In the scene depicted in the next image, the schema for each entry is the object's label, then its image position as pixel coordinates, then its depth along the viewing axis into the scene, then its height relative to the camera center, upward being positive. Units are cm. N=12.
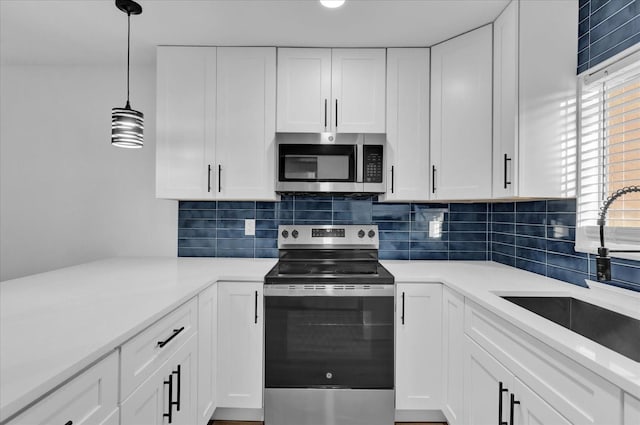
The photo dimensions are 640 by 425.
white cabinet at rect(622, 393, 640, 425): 77 -43
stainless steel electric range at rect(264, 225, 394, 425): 199 -76
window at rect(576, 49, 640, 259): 151 +31
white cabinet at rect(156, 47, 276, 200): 232 +64
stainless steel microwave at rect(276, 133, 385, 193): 230 +32
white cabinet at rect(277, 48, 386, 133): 232 +82
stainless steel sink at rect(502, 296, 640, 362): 129 -42
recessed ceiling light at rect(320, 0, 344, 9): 179 +108
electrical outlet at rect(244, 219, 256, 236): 264 -10
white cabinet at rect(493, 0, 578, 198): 176 +60
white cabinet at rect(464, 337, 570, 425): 114 -68
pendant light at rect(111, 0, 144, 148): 171 +42
